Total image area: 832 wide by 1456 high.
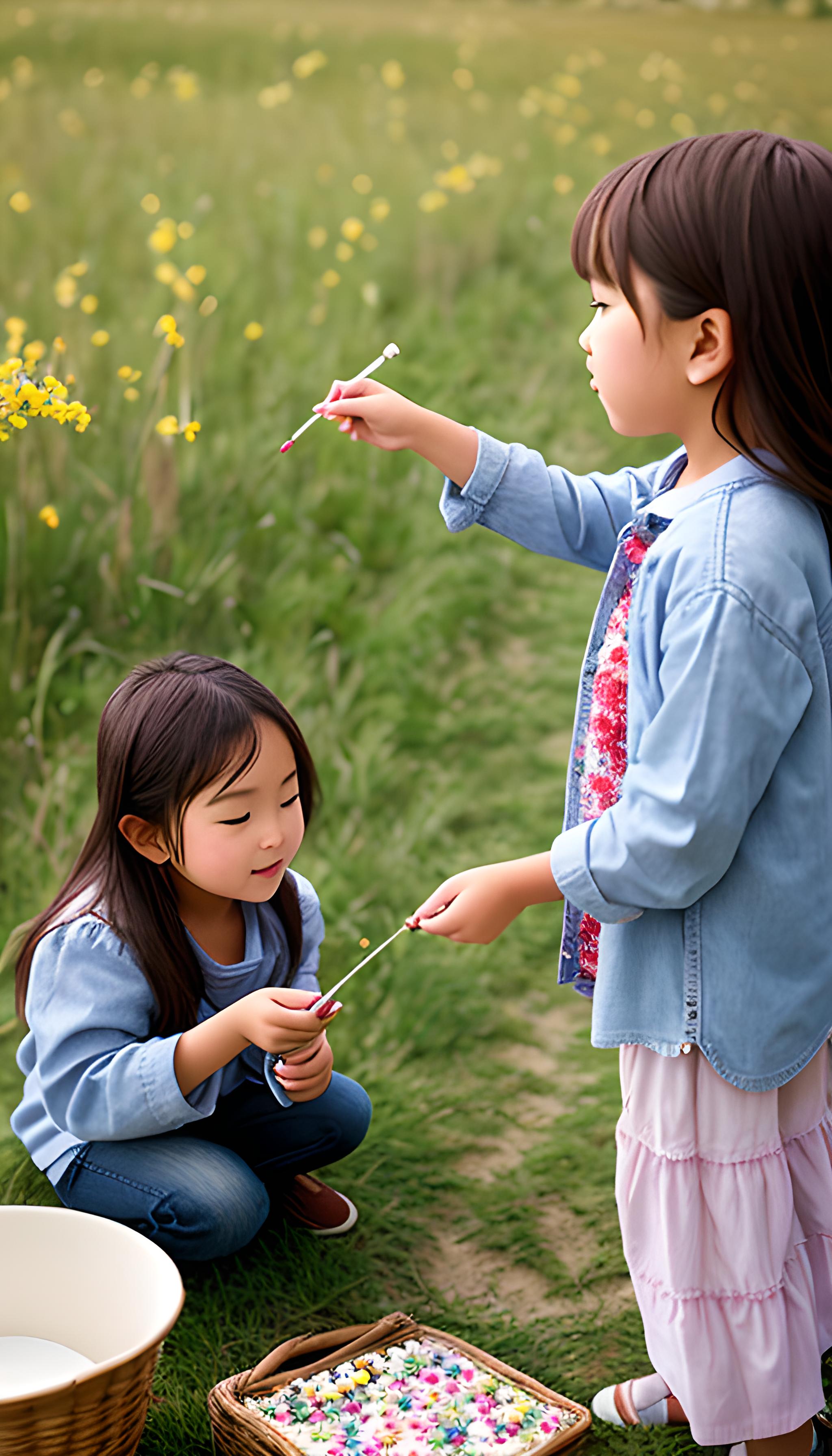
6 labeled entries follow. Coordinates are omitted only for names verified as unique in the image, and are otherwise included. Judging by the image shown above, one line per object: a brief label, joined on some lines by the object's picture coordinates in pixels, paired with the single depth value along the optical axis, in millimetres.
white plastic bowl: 1514
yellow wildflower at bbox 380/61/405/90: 4988
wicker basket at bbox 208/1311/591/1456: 1625
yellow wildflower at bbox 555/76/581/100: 5145
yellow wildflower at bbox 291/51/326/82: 4875
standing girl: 1334
